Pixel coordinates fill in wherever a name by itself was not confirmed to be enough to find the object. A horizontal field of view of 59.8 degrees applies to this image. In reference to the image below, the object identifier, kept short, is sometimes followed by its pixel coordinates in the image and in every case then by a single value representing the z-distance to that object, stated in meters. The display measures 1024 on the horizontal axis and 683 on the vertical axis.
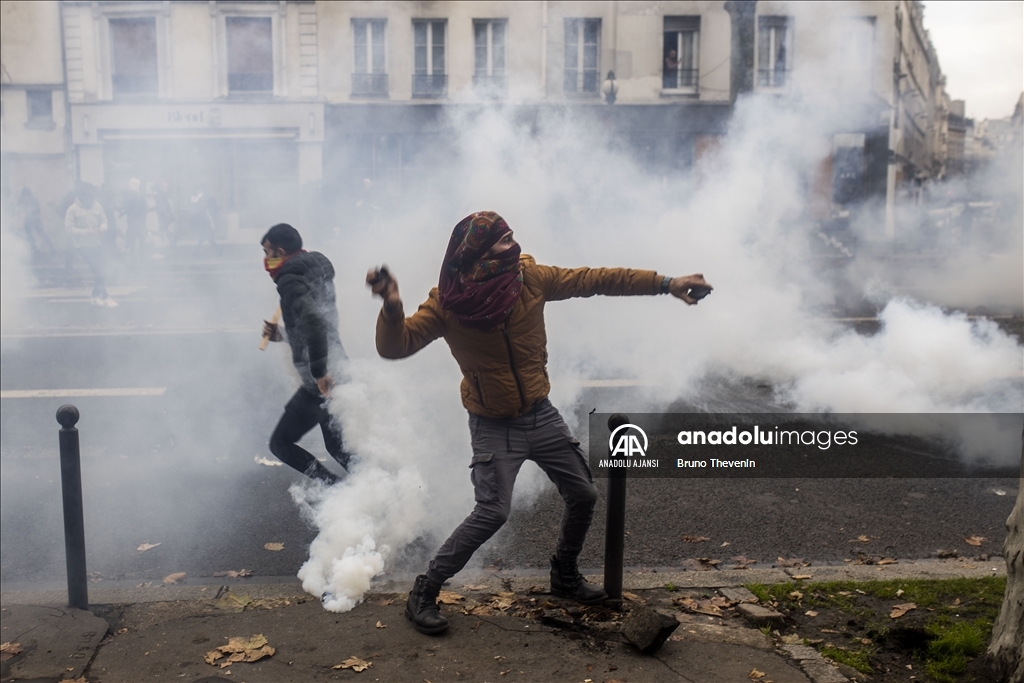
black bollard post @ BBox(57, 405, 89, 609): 3.66
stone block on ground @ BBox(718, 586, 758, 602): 3.75
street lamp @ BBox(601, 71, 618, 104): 14.25
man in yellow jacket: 3.23
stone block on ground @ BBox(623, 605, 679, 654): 3.20
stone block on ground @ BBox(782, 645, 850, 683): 3.09
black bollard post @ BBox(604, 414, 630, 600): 3.70
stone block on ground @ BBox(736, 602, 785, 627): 3.53
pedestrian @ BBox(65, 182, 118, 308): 13.15
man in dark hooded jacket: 4.27
